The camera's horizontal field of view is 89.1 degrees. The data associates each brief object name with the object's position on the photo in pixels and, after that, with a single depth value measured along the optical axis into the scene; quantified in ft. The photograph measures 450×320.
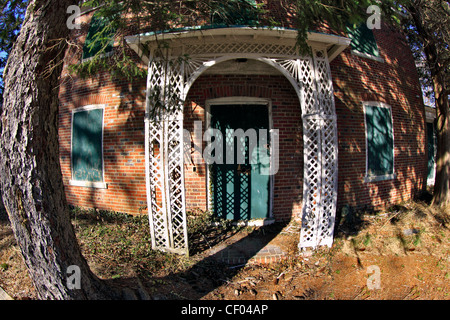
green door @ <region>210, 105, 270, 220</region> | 16.92
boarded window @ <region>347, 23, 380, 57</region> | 19.62
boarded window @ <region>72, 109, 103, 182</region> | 18.61
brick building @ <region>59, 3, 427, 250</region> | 13.25
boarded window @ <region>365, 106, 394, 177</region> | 19.11
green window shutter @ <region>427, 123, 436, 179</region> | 27.86
